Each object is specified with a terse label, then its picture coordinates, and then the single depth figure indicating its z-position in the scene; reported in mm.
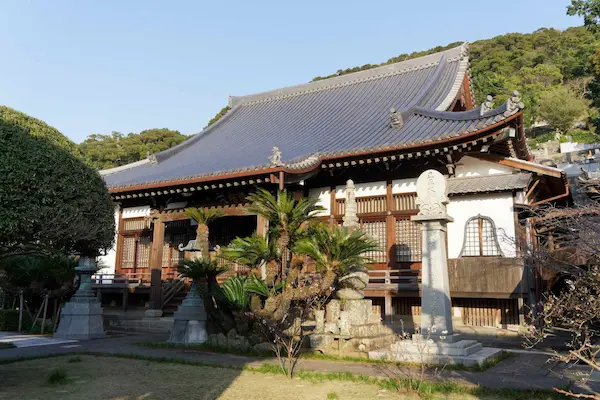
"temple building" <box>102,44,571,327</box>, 13188
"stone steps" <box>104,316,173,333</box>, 14603
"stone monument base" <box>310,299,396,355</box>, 9766
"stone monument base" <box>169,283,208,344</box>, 10961
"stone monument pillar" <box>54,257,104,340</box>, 13055
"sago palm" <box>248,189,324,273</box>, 10141
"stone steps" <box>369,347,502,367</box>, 8086
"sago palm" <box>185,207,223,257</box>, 12281
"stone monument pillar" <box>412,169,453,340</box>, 8703
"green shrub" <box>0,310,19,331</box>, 15297
